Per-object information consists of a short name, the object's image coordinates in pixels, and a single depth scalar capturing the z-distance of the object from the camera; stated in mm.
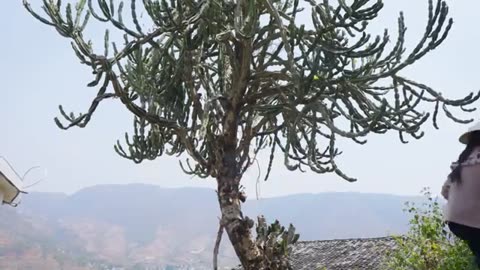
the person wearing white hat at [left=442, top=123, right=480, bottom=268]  1154
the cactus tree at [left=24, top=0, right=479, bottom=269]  4715
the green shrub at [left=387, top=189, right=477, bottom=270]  6852
